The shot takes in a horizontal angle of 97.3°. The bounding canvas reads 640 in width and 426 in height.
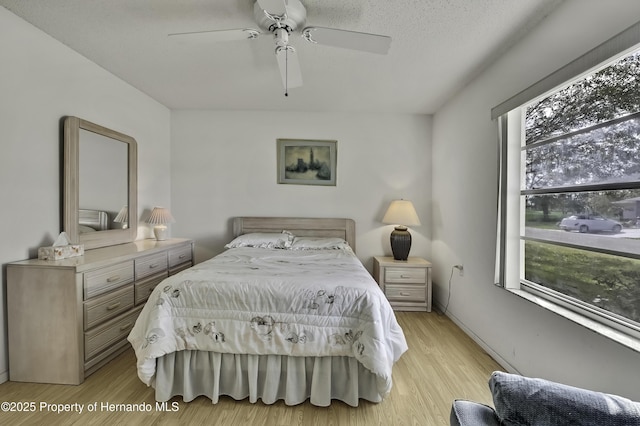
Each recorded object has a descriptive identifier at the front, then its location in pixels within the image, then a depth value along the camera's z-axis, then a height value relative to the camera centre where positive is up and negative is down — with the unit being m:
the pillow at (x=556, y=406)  0.65 -0.47
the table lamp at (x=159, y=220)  3.22 -0.12
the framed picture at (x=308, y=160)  3.79 +0.68
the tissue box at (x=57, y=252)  2.04 -0.31
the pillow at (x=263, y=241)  3.23 -0.36
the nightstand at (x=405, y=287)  3.31 -0.90
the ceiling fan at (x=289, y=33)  1.69 +1.11
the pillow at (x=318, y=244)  3.20 -0.39
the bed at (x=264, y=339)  1.72 -0.79
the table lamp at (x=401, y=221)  3.44 -0.13
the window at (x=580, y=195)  1.40 +0.10
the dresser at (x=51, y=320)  1.90 -0.75
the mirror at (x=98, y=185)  2.33 +0.24
